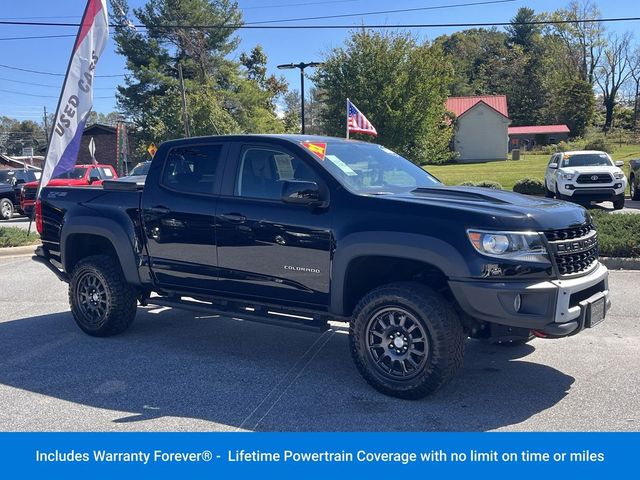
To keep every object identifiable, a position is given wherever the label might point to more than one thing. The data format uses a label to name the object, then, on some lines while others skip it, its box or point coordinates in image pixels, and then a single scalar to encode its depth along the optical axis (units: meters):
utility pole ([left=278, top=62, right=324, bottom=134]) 23.80
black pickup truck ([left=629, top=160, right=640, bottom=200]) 20.03
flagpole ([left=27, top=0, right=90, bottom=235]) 11.91
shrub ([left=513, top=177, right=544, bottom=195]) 20.53
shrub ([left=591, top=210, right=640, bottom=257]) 9.71
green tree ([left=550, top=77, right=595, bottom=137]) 73.25
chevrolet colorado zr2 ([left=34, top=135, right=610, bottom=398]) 4.36
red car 19.11
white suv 17.81
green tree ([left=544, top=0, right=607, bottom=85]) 82.69
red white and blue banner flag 11.98
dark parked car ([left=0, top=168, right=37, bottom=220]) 21.61
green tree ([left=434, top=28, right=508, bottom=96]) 87.56
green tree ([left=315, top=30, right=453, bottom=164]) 32.69
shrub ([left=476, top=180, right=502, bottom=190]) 17.42
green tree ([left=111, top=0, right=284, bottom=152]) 44.72
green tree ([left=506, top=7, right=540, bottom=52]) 94.04
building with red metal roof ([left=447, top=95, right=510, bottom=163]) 63.47
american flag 19.62
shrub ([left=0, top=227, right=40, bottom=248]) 13.32
